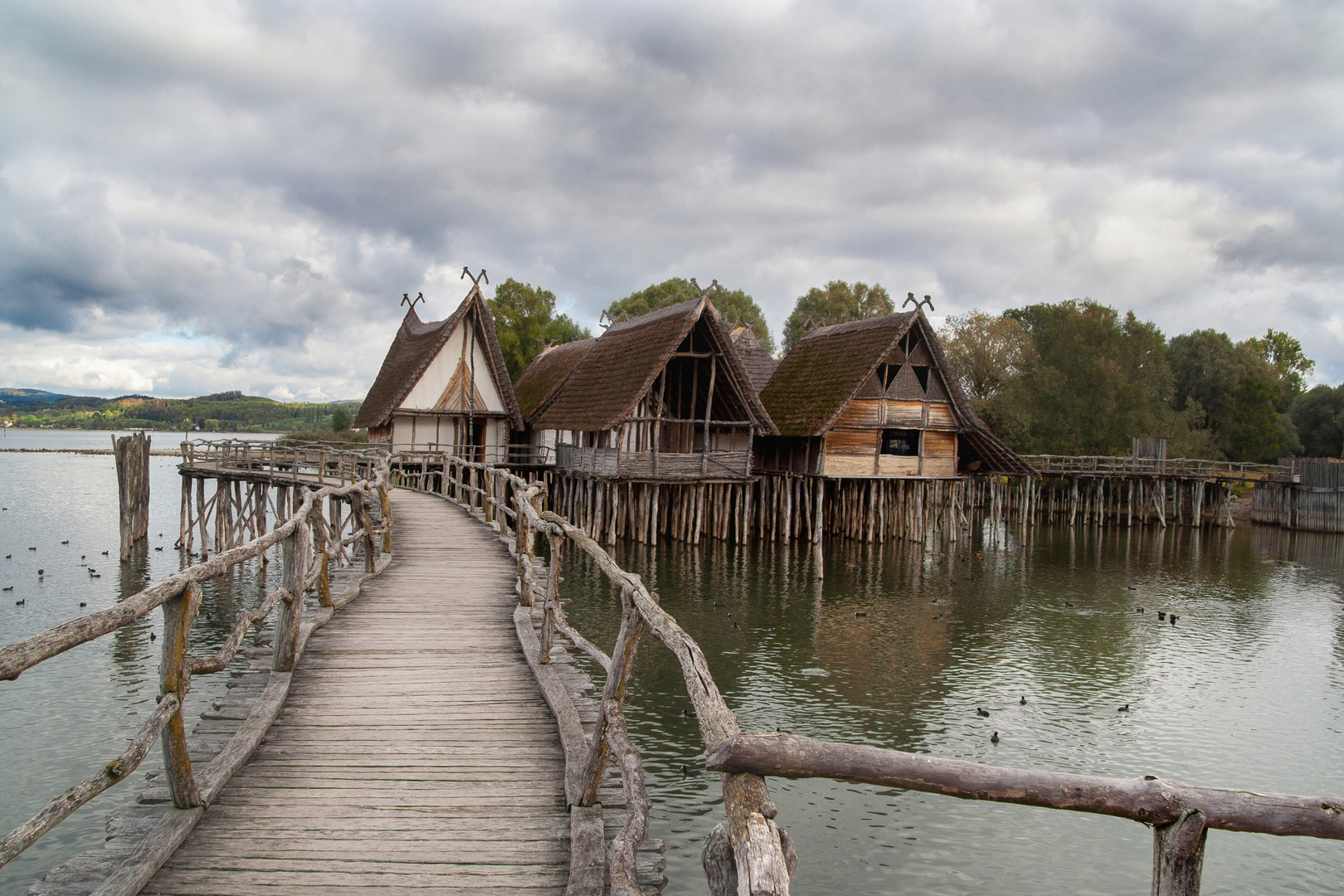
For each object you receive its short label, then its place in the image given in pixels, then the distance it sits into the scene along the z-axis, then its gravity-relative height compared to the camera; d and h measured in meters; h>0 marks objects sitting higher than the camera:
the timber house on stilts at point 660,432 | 23.48 +0.51
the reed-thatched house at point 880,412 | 25.36 +1.27
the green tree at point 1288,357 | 60.25 +7.64
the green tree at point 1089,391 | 40.34 +3.21
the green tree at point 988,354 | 48.03 +5.69
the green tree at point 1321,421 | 49.75 +2.66
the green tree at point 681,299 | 50.84 +8.95
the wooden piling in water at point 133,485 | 22.36 -1.29
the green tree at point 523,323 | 44.91 +6.57
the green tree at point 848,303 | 52.19 +9.13
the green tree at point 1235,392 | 47.56 +4.14
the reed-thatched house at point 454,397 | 26.91 +1.48
